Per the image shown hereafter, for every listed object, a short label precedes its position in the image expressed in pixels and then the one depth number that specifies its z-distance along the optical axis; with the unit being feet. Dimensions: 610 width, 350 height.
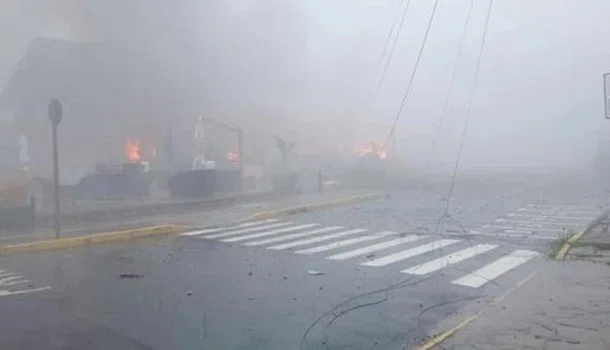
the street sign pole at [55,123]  25.39
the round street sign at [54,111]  25.44
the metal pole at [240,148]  54.30
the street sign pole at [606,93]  25.38
